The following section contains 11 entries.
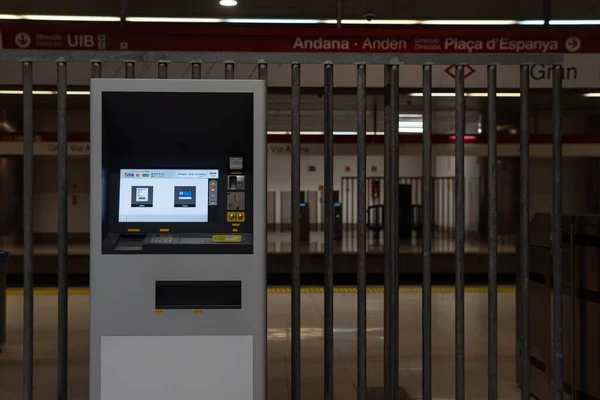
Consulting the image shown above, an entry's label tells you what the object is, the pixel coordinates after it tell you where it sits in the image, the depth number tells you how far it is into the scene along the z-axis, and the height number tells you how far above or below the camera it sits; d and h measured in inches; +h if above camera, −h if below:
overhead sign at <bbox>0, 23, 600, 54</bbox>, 230.2 +61.2
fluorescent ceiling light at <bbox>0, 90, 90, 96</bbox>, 252.3 +47.1
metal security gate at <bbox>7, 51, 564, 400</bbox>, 130.8 +1.2
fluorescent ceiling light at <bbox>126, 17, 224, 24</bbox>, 296.1 +86.3
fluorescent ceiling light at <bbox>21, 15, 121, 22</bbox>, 293.1 +86.5
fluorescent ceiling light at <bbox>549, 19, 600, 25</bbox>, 319.6 +92.9
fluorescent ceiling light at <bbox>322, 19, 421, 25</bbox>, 291.4 +85.6
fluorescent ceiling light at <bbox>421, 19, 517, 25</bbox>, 305.0 +89.7
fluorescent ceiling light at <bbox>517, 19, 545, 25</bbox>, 309.9 +91.1
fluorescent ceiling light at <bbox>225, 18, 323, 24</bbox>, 287.0 +85.4
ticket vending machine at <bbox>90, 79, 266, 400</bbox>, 120.0 -14.5
